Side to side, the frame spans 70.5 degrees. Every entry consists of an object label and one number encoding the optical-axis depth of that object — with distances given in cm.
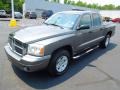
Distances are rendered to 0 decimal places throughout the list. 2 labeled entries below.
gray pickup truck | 203
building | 2418
